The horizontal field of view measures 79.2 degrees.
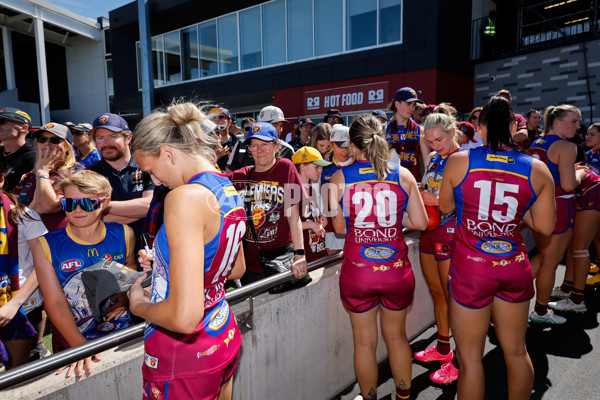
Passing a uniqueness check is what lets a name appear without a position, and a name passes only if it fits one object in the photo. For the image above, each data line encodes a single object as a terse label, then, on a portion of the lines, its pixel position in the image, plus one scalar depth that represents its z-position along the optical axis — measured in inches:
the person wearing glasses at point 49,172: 115.3
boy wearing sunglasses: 81.4
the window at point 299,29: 561.3
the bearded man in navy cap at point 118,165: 123.1
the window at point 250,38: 620.2
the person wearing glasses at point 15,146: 142.0
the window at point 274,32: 589.6
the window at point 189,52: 710.5
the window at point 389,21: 479.8
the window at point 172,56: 737.6
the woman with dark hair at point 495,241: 92.1
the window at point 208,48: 680.4
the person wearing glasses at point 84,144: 181.5
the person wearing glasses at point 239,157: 173.9
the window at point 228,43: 650.2
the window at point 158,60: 761.6
